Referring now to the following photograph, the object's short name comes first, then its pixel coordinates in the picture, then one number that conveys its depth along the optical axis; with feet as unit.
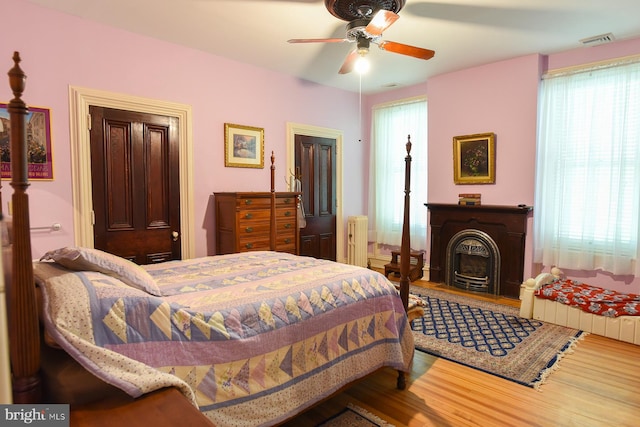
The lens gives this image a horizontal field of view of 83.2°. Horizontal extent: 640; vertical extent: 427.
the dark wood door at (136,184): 11.09
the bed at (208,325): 3.30
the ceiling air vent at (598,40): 11.97
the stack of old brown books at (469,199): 15.44
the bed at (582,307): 10.53
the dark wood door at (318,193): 17.15
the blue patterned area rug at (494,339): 8.98
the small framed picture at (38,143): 9.48
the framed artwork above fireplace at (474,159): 15.14
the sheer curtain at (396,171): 17.87
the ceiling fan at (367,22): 8.39
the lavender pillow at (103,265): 4.82
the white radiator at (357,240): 18.72
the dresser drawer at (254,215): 12.51
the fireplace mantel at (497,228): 14.32
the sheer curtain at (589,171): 12.19
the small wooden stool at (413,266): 17.06
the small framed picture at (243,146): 14.11
